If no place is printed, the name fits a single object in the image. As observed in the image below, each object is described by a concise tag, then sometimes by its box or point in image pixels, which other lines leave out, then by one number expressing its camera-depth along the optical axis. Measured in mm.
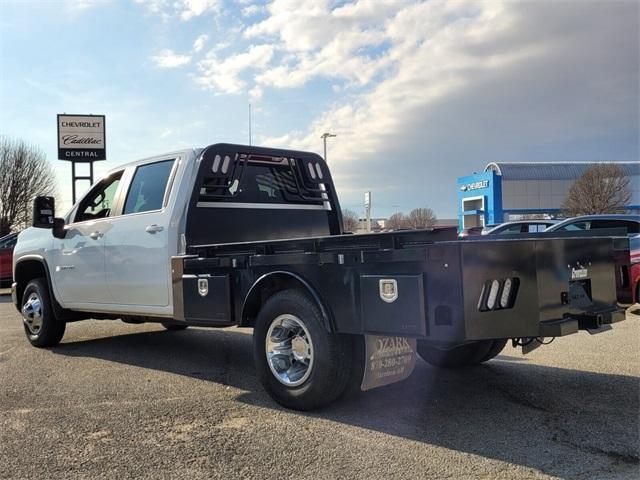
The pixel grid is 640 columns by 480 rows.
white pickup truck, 3523
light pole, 35312
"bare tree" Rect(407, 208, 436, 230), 56831
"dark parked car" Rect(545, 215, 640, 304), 9398
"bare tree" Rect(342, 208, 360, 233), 51419
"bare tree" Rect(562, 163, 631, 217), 45688
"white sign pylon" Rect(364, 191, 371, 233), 20156
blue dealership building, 63000
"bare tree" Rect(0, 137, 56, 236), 37375
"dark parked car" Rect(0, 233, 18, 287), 15180
